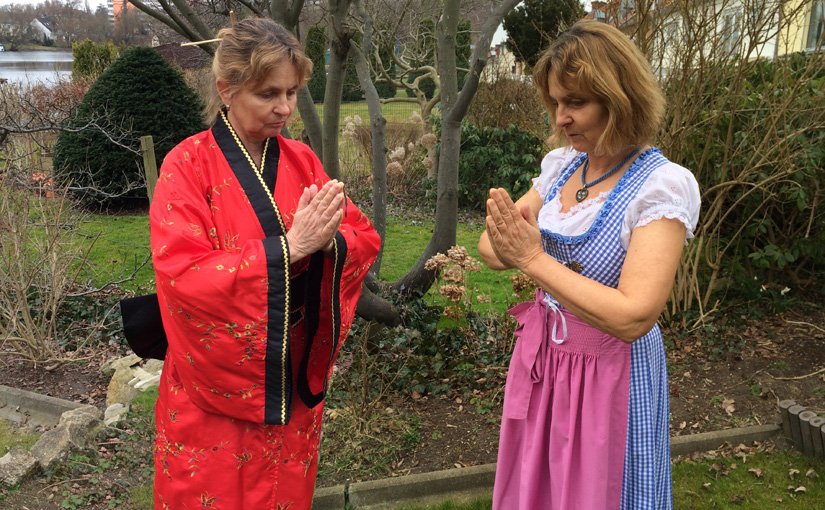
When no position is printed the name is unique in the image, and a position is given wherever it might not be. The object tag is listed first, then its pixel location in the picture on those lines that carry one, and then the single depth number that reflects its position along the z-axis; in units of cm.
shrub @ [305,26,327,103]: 1417
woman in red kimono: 181
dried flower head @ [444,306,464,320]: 409
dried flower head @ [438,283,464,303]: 390
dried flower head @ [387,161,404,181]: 866
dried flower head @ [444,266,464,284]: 393
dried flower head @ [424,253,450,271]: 396
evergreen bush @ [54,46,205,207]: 786
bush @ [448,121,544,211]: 895
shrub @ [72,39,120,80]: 1528
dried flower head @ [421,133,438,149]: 878
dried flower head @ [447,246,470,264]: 389
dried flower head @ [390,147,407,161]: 959
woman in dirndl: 157
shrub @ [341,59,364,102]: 1716
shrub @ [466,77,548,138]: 957
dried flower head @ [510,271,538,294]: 374
